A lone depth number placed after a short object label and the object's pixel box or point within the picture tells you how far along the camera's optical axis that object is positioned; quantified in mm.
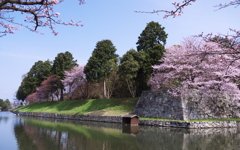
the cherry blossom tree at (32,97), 49731
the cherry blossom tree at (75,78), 36656
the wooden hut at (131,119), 20977
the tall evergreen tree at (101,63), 31234
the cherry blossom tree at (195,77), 20094
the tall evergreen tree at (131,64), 26438
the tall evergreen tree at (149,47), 25750
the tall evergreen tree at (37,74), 50062
